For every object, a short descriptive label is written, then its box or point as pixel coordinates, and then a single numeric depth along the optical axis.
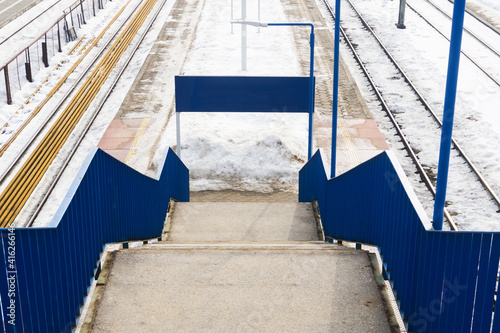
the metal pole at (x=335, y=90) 10.42
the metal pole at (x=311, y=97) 14.13
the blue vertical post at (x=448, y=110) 4.83
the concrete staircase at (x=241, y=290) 5.46
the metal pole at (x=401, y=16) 28.11
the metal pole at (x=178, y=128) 15.25
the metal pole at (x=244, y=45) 22.38
